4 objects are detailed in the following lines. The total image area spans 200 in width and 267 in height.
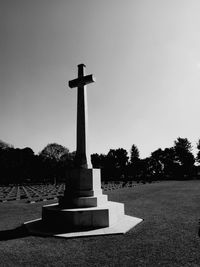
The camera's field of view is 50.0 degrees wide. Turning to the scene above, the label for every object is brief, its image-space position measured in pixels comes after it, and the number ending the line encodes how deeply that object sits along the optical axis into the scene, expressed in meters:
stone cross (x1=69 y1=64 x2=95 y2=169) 8.55
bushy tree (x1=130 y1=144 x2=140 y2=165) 83.49
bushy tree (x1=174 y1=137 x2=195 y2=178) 68.90
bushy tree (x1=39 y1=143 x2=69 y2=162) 54.69
